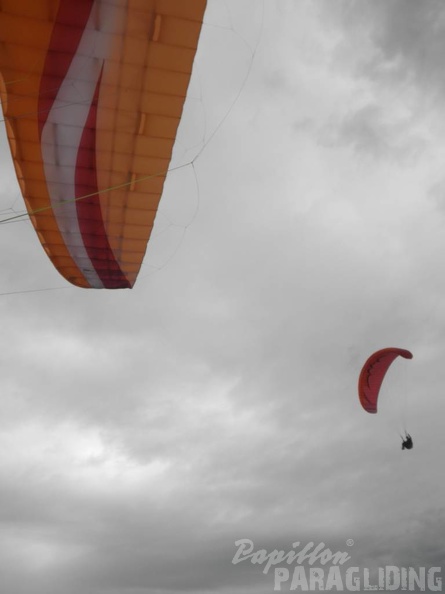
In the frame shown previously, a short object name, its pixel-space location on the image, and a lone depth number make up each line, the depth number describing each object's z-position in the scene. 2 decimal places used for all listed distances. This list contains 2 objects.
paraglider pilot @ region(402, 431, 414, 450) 24.80
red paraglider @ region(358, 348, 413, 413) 21.67
